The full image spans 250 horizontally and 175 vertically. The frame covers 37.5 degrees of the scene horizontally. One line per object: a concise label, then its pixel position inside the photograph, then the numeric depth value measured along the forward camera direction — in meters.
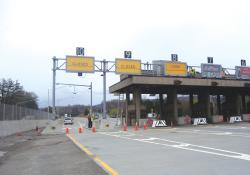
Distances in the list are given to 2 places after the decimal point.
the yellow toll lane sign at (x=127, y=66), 42.34
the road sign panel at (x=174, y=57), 46.59
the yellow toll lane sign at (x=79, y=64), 40.84
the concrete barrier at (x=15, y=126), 28.38
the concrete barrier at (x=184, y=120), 48.03
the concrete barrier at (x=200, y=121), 46.28
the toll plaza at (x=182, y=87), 45.03
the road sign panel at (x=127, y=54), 42.93
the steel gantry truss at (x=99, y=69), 41.97
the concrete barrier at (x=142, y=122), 44.47
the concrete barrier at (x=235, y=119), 48.35
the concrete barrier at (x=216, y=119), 49.90
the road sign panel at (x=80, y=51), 41.30
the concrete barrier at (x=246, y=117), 51.84
